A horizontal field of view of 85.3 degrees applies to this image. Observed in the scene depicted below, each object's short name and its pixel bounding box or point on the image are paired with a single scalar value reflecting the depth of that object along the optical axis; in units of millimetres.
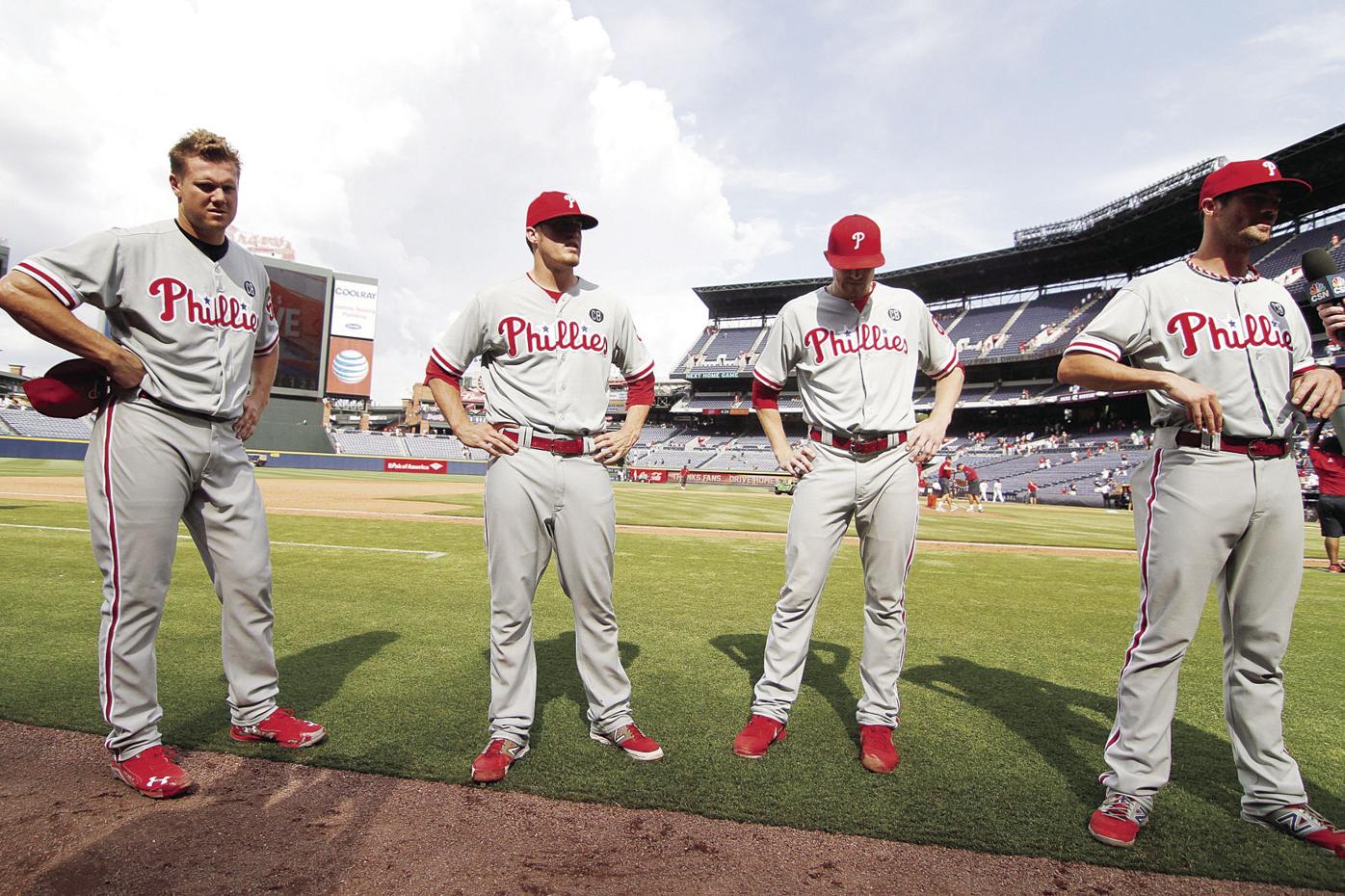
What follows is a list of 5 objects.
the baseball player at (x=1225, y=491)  2457
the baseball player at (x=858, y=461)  3117
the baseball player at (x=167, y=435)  2555
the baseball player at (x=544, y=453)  2916
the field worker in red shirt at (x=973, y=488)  21702
